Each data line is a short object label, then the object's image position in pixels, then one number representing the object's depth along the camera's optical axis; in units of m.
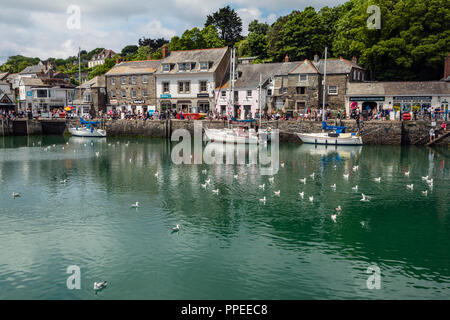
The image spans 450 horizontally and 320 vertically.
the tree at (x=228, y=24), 84.44
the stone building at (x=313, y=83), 53.22
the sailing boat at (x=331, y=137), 45.00
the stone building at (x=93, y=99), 67.44
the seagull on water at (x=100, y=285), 12.29
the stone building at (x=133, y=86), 64.61
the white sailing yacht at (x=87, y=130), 56.22
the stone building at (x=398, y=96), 47.22
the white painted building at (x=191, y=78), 60.25
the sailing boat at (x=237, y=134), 46.56
